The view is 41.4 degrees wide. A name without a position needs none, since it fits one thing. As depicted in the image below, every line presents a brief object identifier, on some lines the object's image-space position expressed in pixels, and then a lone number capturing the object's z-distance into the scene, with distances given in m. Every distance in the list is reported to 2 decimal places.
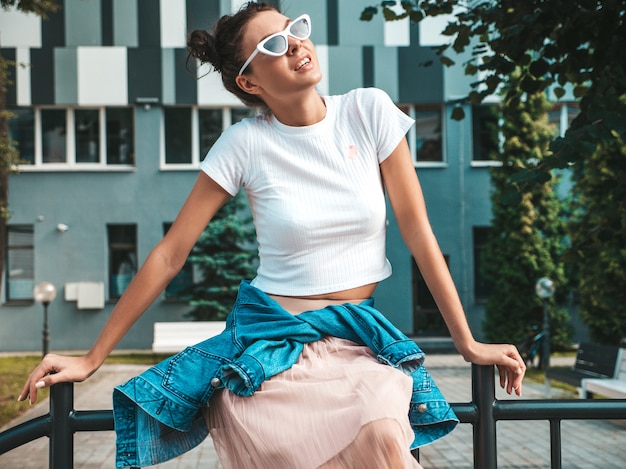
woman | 1.67
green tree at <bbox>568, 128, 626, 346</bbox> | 13.34
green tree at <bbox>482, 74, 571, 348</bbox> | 17.80
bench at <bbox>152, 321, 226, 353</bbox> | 17.02
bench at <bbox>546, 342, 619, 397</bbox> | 10.83
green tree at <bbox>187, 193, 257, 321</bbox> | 18.58
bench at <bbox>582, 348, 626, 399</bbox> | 9.51
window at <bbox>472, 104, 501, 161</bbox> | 21.33
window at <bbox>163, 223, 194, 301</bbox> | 20.21
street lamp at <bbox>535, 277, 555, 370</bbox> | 13.87
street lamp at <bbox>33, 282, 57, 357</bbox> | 16.05
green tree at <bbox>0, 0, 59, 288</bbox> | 10.71
